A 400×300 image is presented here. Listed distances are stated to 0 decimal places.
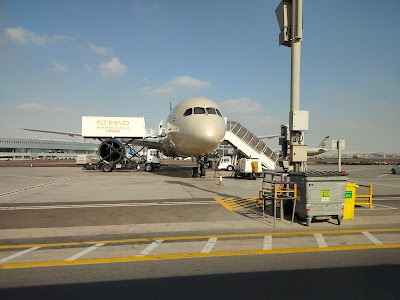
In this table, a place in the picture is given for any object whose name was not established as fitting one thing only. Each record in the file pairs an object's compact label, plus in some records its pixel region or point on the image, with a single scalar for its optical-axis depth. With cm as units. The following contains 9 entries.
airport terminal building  11920
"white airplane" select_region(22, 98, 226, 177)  1934
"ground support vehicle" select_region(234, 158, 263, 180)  2429
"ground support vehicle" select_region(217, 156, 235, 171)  3884
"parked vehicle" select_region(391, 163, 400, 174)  3380
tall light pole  1069
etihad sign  3091
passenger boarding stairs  3134
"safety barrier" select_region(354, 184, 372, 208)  1132
